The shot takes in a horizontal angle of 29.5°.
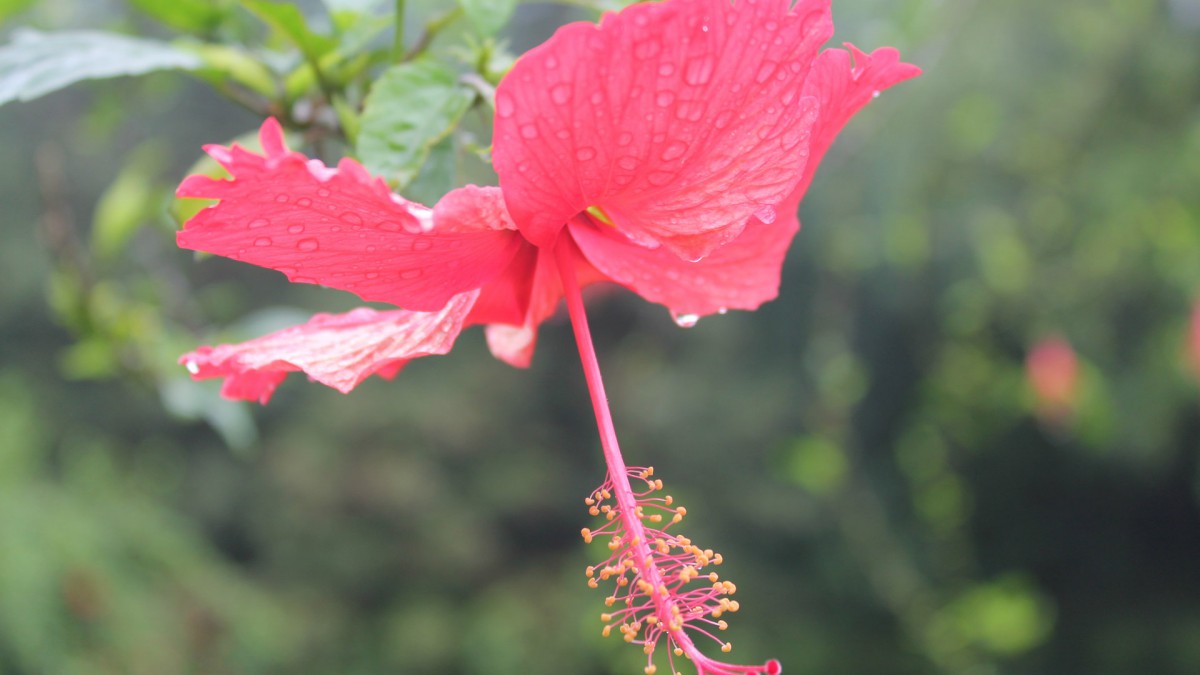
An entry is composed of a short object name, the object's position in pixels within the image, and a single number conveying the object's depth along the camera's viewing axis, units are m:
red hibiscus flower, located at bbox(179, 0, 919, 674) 0.36
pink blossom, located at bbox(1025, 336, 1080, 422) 1.66
